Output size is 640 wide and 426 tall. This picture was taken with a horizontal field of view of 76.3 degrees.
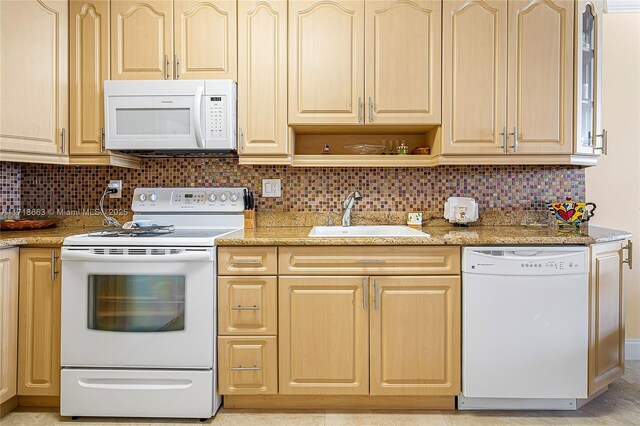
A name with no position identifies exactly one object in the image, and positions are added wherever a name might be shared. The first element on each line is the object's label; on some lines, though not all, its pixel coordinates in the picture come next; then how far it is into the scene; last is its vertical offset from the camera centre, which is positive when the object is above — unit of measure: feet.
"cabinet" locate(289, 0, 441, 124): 7.11 +2.60
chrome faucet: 7.79 +0.05
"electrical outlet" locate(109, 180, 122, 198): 8.20 +0.45
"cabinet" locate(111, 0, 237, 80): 7.17 +3.01
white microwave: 6.98 +1.63
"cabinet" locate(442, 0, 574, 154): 7.10 +2.71
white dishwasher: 6.15 -1.68
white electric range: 6.07 -1.81
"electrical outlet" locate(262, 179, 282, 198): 8.26 +0.41
